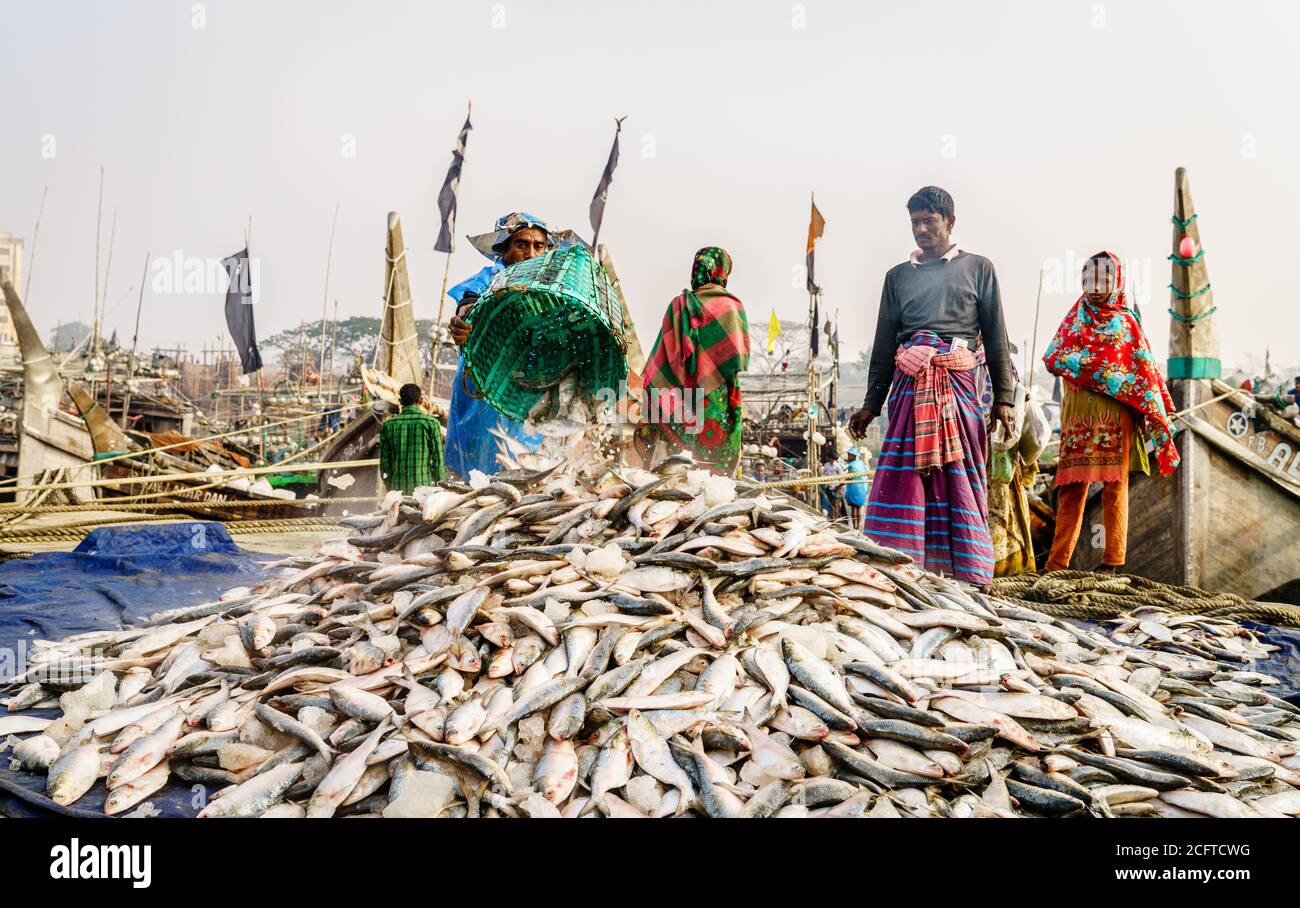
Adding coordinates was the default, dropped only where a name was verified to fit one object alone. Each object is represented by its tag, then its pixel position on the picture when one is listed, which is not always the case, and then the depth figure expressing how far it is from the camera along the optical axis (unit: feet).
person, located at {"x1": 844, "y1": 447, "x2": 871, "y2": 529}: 39.42
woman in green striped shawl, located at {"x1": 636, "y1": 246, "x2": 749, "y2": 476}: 19.13
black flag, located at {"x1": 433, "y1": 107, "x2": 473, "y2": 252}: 40.60
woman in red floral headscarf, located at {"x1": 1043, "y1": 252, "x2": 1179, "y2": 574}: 18.97
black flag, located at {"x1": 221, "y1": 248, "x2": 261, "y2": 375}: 55.01
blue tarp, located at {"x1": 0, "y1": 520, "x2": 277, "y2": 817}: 15.06
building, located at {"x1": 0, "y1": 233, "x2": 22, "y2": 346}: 53.50
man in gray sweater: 15.60
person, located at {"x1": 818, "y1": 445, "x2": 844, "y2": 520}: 52.65
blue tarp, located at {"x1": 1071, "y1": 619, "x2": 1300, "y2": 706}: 12.55
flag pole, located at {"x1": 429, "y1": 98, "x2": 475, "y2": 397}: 34.83
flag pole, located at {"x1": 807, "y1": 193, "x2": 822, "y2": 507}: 41.31
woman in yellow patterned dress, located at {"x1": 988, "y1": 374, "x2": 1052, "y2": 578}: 21.85
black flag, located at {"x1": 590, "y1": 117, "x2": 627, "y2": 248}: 39.91
